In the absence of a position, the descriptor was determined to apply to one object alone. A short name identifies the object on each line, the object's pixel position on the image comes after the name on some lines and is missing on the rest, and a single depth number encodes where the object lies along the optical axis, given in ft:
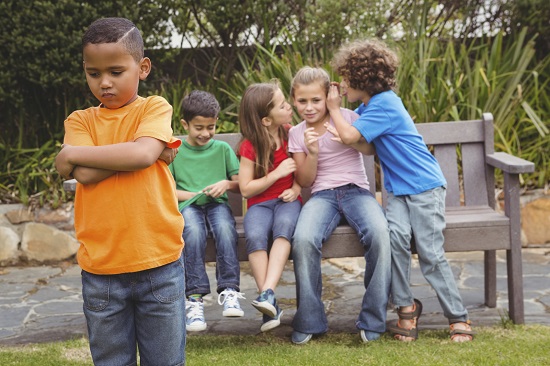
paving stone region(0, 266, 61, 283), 18.37
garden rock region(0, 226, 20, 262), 19.89
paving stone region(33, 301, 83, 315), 15.46
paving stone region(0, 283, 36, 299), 16.83
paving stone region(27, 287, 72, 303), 16.47
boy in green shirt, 12.64
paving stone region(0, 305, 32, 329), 14.58
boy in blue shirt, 12.79
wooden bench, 13.12
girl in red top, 12.78
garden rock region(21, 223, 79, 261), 19.94
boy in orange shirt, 8.11
